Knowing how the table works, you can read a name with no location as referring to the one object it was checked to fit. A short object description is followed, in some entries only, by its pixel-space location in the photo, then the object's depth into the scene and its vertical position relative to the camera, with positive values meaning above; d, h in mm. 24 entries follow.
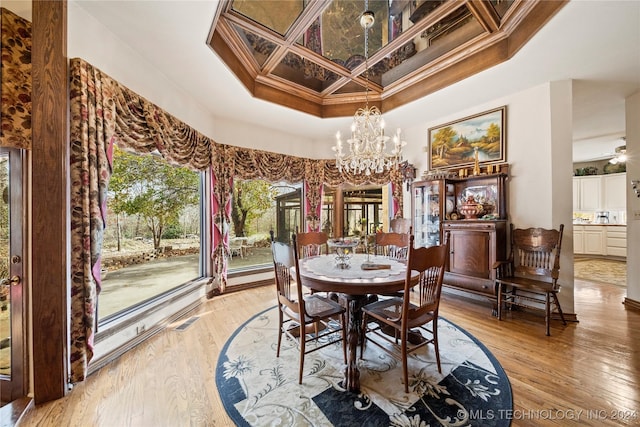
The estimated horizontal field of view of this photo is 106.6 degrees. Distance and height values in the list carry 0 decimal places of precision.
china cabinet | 3111 -138
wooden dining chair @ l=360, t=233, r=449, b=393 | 1680 -732
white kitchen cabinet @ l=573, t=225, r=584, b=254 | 6242 -728
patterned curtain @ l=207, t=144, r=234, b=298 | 3703 +38
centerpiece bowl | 2230 -401
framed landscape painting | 3369 +1109
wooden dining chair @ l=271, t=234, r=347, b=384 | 1807 -806
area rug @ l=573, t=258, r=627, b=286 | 4383 -1239
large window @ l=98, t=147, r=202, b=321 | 2408 -201
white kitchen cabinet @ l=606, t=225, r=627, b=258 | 5676 -705
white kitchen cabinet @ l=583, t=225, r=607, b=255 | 5973 -734
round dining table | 1727 -504
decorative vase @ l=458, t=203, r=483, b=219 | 3404 +33
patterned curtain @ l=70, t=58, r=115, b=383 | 1765 +50
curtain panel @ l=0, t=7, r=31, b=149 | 1565 +904
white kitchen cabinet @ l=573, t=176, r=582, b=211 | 6597 +510
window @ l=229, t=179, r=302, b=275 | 4281 -84
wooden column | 1626 +137
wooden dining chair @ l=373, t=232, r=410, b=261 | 2975 -405
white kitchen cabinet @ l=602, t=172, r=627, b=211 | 5922 +496
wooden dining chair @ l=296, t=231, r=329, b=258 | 3123 -383
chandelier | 2576 +752
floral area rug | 1497 -1283
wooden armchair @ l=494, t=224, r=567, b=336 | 2678 -707
